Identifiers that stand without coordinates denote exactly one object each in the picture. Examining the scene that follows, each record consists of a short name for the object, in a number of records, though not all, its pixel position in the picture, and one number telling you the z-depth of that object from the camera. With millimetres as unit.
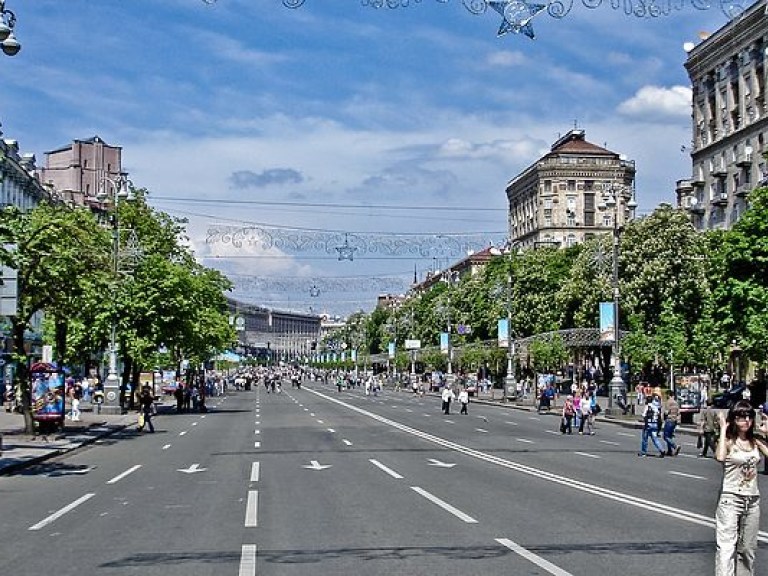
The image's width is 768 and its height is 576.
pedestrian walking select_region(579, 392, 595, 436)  44031
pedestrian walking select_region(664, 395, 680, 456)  32188
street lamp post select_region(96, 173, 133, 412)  53141
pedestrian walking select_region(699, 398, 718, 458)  30359
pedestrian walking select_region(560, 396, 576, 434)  43406
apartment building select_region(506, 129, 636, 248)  139000
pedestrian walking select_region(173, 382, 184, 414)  67275
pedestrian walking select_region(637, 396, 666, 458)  31594
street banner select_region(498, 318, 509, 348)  77062
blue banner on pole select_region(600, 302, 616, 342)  55312
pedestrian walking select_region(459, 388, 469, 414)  60844
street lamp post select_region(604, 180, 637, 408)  53625
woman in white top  9695
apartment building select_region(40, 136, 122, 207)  133500
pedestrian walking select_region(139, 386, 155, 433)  43250
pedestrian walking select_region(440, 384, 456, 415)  60538
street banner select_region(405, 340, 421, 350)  142125
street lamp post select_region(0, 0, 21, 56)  21125
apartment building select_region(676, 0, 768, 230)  80812
